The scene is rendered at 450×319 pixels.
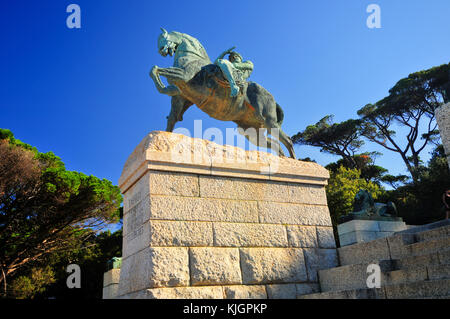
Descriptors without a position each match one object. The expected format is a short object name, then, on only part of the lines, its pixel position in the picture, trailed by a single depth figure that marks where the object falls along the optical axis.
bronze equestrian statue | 7.22
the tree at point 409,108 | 28.48
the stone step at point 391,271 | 3.75
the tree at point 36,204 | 17.86
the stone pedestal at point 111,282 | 9.04
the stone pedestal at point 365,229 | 9.02
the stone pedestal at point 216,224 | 4.27
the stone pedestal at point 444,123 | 4.74
